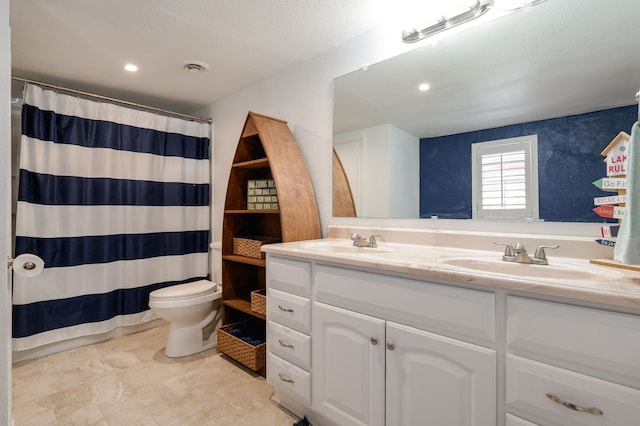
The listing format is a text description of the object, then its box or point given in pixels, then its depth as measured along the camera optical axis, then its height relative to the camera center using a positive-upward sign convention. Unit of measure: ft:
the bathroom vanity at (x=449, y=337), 2.65 -1.34
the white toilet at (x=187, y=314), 7.38 -2.43
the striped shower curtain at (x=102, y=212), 7.52 +0.00
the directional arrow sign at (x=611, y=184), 3.76 +0.34
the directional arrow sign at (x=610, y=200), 3.75 +0.15
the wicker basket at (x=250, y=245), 7.22 -0.77
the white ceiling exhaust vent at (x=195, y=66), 7.66 +3.55
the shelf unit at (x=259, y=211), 6.64 +0.12
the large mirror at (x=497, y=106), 4.08 +1.63
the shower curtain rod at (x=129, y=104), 7.43 +3.01
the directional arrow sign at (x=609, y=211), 3.69 +0.01
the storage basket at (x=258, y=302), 6.55 -1.87
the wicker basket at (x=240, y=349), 6.68 -3.00
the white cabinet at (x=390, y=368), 3.33 -1.87
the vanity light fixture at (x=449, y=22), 4.82 +3.05
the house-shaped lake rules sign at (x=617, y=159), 3.84 +0.65
